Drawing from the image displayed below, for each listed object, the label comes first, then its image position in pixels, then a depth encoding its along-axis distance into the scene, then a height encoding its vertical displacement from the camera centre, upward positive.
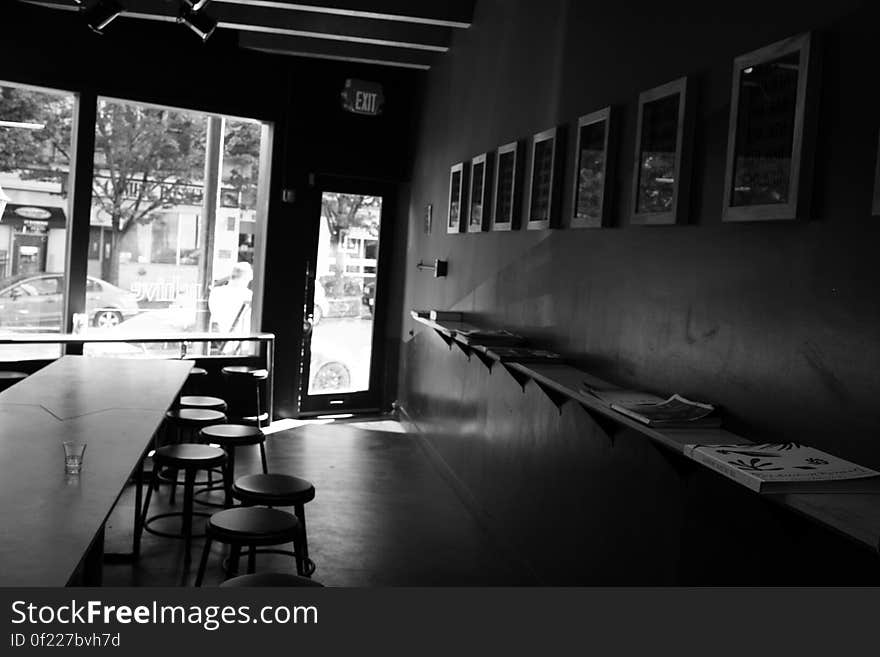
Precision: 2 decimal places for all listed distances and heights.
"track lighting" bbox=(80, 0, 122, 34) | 5.30 +1.38
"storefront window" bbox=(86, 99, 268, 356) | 7.41 +0.32
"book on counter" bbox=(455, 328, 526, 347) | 4.66 -0.28
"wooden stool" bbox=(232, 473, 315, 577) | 3.67 -0.90
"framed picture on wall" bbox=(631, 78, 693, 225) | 3.08 +0.49
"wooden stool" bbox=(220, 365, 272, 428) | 7.12 -0.96
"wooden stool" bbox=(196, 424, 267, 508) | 4.79 -0.90
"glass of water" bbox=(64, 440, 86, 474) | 2.96 -0.65
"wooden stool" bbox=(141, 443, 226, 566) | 4.43 -0.96
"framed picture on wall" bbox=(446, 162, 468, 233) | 6.28 +0.58
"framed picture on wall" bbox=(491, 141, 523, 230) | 5.01 +0.54
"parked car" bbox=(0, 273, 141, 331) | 6.97 -0.39
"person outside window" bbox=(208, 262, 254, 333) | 7.98 -0.34
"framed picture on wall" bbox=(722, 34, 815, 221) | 2.42 +0.47
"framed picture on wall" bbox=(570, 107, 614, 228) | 3.77 +0.50
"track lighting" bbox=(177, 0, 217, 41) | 5.56 +1.50
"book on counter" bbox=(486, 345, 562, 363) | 4.08 -0.32
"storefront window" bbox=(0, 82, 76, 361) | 6.93 +0.30
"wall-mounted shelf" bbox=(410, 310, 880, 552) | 1.83 -0.41
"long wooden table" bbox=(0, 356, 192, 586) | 2.28 -0.71
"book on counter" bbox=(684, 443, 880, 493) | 2.02 -0.38
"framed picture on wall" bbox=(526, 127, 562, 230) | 4.41 +0.53
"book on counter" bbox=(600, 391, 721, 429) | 2.68 -0.35
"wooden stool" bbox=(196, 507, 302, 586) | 3.21 -0.92
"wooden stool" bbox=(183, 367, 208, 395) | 7.23 -1.00
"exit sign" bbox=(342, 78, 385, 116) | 8.16 +1.56
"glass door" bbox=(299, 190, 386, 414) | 8.51 -0.36
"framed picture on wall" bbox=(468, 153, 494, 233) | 5.64 +0.55
